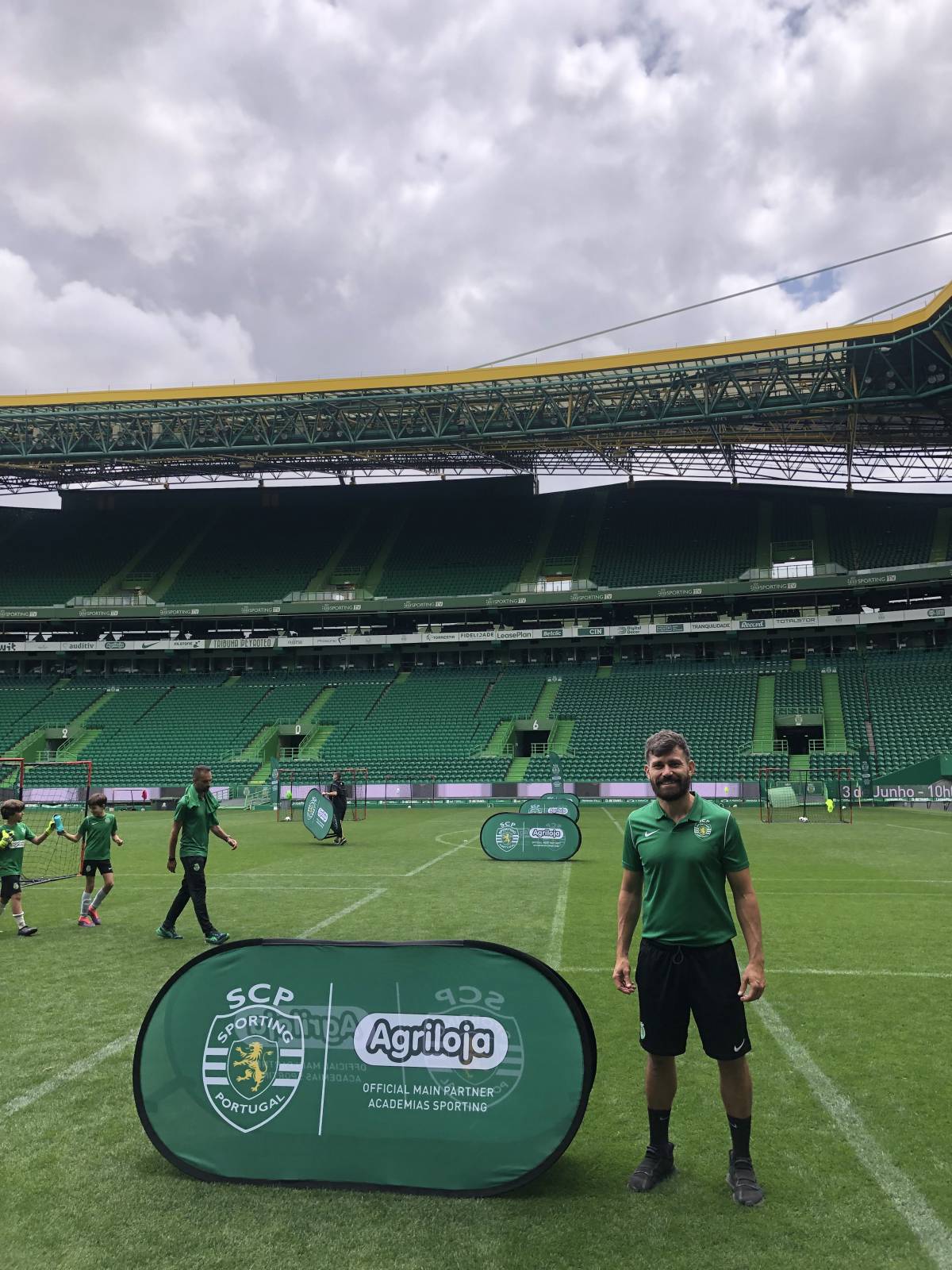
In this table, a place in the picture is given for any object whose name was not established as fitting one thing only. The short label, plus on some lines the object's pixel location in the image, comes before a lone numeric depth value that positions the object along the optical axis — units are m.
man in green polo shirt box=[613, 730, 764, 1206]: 3.97
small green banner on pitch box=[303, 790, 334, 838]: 21.19
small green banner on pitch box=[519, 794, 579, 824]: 21.09
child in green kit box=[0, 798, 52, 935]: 9.93
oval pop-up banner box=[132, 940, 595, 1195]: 4.03
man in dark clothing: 20.73
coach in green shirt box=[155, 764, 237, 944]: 9.26
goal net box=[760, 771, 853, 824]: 27.70
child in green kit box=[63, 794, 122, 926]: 10.62
